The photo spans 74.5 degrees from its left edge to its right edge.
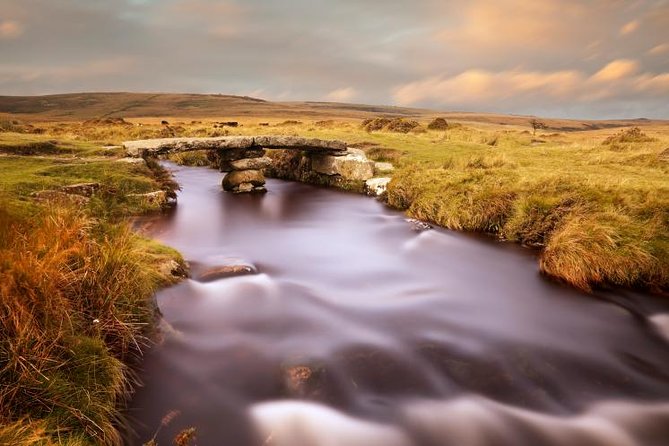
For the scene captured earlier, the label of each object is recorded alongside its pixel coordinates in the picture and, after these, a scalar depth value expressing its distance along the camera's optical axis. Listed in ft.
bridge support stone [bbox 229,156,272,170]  64.54
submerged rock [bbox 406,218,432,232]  42.12
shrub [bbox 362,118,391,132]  140.56
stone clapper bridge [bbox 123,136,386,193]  60.44
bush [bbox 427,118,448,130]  142.23
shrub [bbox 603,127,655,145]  89.04
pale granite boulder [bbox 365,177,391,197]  57.35
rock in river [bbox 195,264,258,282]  28.60
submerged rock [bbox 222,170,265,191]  62.90
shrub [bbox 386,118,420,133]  126.44
